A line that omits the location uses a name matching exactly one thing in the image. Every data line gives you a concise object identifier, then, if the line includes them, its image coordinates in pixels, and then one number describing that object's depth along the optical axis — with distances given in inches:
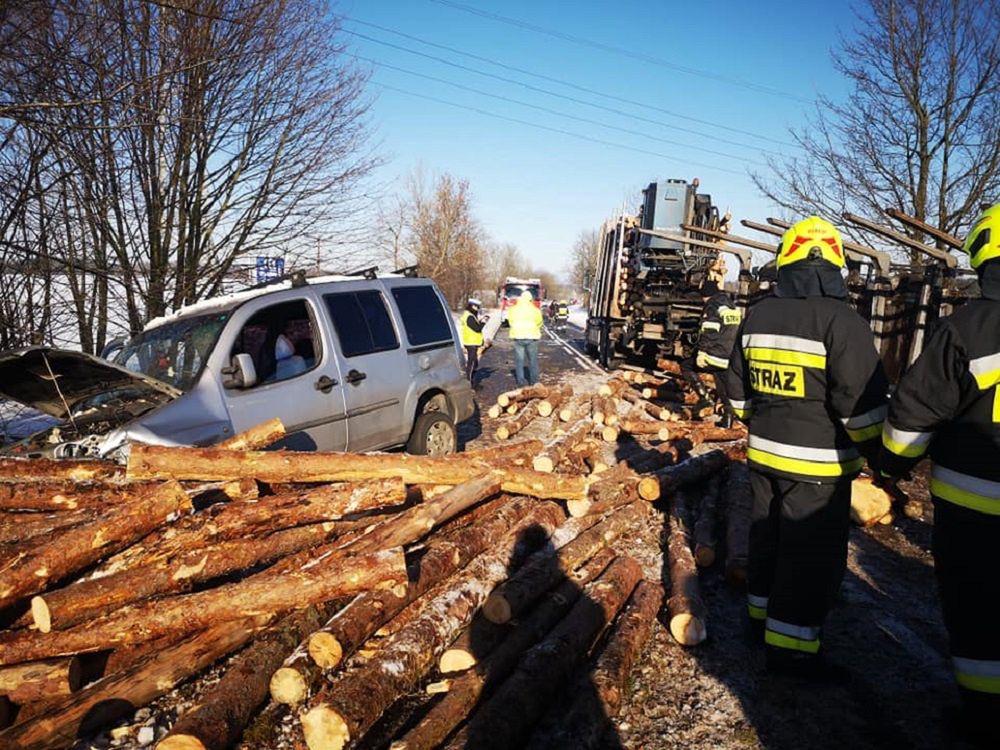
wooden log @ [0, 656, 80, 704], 103.7
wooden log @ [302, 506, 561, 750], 97.3
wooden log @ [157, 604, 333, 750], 93.7
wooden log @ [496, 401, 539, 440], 343.6
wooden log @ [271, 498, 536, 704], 110.1
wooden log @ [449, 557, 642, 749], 101.3
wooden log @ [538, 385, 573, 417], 397.1
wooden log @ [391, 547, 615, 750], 101.3
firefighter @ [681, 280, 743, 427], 325.1
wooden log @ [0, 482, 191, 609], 115.9
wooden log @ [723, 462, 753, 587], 168.6
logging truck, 543.5
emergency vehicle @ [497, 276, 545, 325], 1016.2
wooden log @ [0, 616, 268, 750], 98.9
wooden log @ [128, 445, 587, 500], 148.7
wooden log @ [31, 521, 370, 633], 112.6
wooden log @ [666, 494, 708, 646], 140.0
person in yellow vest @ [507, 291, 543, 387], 463.5
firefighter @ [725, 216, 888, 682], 121.0
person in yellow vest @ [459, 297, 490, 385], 495.2
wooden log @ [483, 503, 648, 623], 132.9
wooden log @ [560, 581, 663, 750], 108.1
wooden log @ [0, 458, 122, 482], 149.1
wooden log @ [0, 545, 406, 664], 109.7
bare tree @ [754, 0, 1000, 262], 490.0
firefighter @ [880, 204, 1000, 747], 97.4
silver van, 174.4
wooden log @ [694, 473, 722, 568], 178.2
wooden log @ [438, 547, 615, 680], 123.3
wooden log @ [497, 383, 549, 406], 417.4
